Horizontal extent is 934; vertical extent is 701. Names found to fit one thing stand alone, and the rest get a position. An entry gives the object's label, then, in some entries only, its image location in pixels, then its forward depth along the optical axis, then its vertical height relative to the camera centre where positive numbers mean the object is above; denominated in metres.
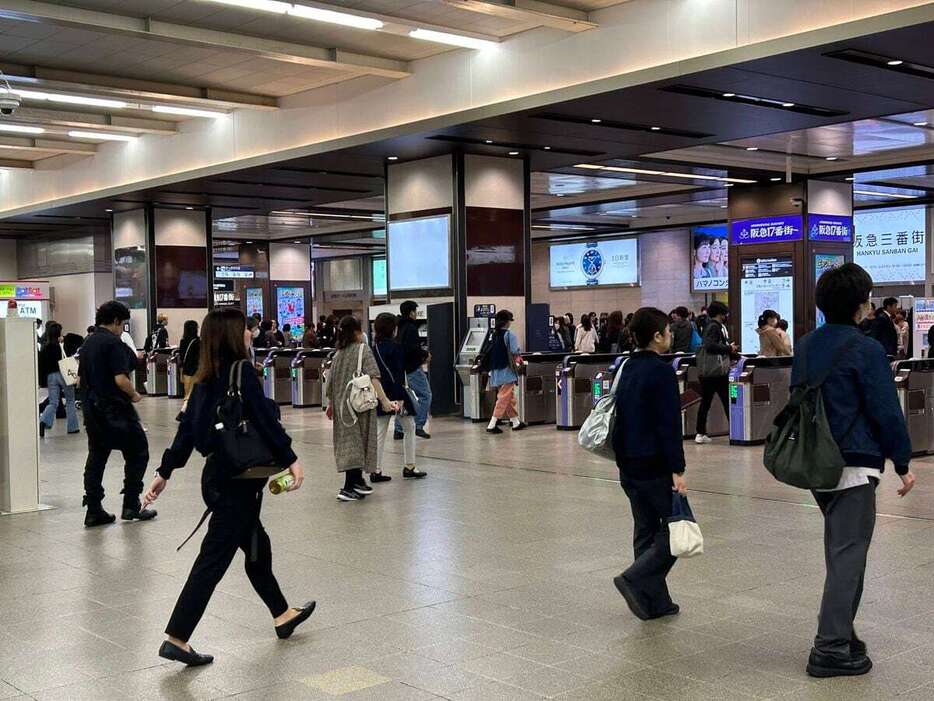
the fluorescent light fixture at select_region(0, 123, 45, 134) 17.70 +3.08
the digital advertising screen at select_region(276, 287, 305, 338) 36.93 +0.15
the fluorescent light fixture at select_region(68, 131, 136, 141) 19.30 +3.23
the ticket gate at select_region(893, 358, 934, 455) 11.11 -0.97
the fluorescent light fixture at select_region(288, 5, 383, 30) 11.17 +3.08
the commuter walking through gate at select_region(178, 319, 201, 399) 8.20 -0.37
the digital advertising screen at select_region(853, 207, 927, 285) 26.89 +1.49
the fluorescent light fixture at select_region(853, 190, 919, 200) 23.88 +2.44
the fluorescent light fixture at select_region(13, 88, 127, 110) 15.30 +3.10
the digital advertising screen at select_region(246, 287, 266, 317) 36.47 +0.46
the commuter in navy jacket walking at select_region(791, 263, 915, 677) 4.15 -0.56
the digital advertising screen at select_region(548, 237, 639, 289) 33.69 +1.40
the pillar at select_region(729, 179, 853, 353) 20.50 +1.14
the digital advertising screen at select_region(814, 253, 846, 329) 20.56 +0.82
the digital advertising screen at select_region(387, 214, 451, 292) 16.12 +0.85
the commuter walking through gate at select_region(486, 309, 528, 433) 13.59 -0.68
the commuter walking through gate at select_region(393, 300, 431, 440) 11.06 -0.50
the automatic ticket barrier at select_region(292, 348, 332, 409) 18.52 -1.13
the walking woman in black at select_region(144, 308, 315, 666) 4.53 -0.71
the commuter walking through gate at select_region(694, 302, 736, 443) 12.27 -0.57
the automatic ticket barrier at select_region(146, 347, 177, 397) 21.48 -1.18
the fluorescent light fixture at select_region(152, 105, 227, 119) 16.82 +3.18
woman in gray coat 8.68 -0.83
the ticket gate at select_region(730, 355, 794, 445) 12.14 -1.04
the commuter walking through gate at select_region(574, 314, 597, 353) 22.30 -0.63
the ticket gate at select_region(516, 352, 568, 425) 14.83 -1.08
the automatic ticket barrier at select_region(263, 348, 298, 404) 19.64 -1.12
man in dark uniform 7.84 -0.71
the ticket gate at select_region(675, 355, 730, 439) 13.48 -1.33
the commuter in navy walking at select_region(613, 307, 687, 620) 4.82 -0.65
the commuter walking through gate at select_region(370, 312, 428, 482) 9.54 -0.62
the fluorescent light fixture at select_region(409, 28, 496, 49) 12.33 +3.18
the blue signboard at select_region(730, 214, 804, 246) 20.58 +1.46
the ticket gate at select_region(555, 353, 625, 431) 14.36 -1.11
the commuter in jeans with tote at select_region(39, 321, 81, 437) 14.13 -0.77
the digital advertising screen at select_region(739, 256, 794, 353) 20.84 +0.27
